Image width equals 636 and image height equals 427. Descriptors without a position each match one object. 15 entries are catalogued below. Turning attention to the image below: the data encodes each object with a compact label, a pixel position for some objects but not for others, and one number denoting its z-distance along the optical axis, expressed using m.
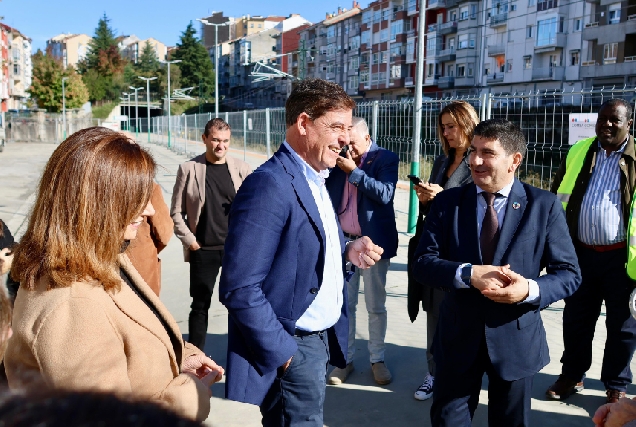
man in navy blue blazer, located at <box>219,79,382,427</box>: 2.31
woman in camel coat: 1.57
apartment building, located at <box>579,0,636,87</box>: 39.81
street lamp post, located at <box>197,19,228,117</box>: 24.70
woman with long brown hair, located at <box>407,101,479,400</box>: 3.89
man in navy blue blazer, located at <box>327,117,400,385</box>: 4.23
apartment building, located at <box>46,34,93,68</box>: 123.65
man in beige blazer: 4.69
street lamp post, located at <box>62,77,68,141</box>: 55.39
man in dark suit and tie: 2.75
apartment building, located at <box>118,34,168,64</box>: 132.00
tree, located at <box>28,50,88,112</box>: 63.47
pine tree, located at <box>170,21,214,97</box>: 96.62
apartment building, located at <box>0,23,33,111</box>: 77.51
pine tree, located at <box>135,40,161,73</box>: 108.59
